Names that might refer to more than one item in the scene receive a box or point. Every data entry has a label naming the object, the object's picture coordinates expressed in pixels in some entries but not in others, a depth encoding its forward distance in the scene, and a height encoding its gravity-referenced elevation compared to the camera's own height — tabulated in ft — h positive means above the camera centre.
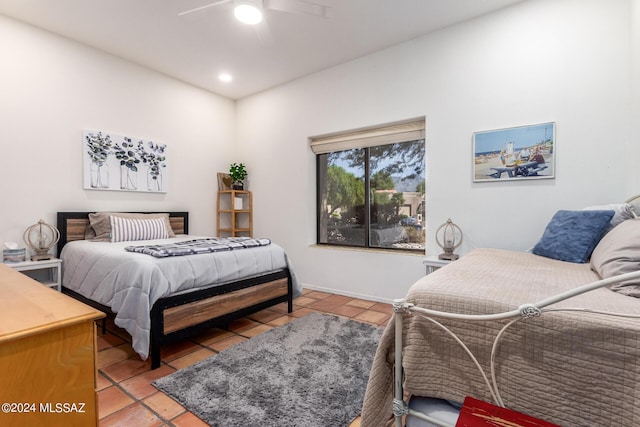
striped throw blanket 7.49 -1.08
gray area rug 5.09 -3.41
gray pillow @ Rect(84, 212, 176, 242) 10.30 -0.70
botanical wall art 10.78 +1.65
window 11.27 +0.76
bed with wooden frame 6.75 -2.46
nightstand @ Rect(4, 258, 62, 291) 8.71 -1.96
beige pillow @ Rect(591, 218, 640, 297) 3.63 -0.73
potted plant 14.66 +1.51
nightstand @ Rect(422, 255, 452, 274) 8.67 -1.61
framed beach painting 8.13 +1.44
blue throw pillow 6.08 -0.61
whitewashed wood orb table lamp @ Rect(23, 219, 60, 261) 9.37 -0.96
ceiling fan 7.46 +4.93
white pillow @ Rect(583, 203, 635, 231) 6.15 -0.18
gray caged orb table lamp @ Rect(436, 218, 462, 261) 9.04 -1.01
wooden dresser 2.50 -1.36
